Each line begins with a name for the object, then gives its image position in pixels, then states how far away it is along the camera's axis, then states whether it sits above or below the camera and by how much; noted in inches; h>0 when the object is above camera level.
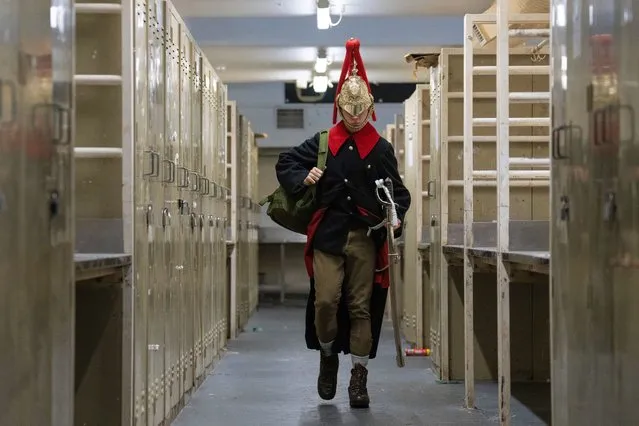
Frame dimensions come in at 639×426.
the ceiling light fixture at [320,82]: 460.1 +61.0
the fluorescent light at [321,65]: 424.5 +64.9
